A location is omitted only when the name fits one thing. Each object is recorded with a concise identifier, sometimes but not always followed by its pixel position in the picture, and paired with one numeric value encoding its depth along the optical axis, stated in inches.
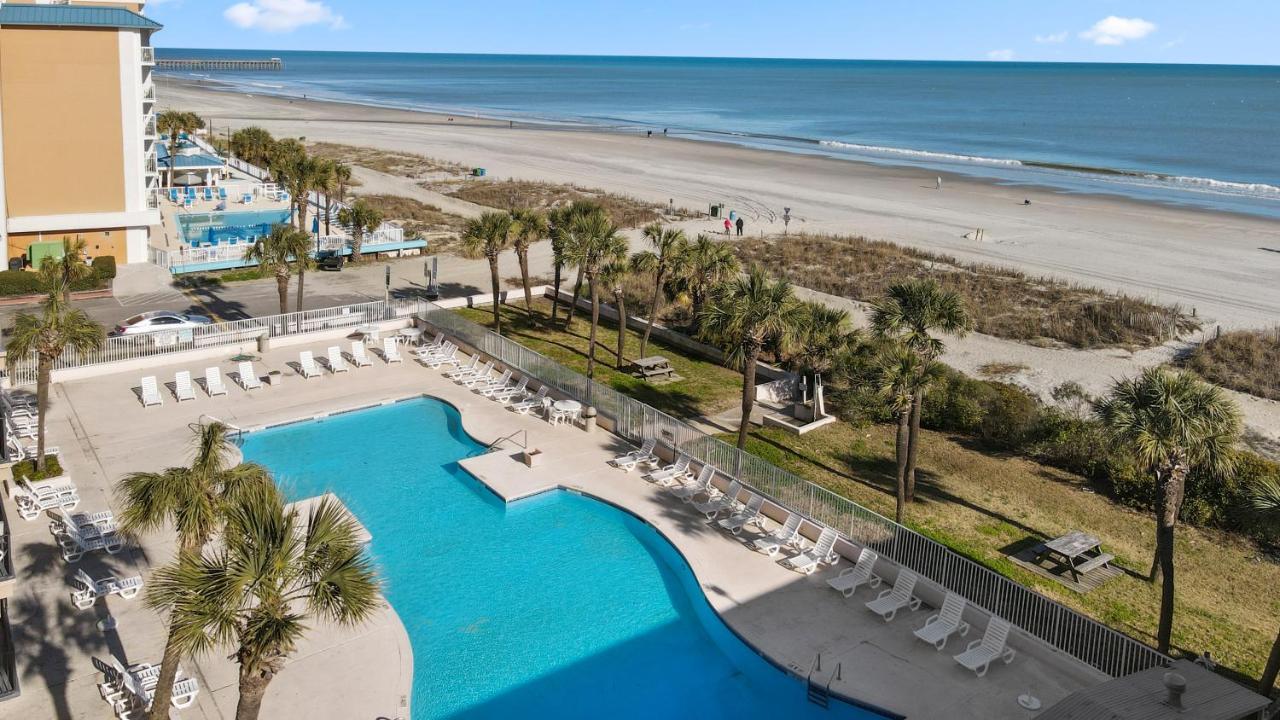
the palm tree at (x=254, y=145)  2605.8
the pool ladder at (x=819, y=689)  563.5
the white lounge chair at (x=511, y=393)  1040.8
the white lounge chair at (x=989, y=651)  585.0
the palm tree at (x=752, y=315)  823.1
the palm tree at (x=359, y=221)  1694.1
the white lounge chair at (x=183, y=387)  1002.1
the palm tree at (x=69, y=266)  1095.2
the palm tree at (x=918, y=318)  783.7
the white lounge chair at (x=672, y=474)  843.4
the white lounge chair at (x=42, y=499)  729.0
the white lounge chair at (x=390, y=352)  1154.7
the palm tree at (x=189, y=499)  442.0
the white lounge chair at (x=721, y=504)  780.6
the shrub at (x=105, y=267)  1450.5
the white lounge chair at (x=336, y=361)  1114.7
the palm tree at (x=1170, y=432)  598.9
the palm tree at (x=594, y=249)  1105.4
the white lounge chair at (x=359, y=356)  1133.7
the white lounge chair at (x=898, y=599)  641.6
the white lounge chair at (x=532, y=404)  1011.9
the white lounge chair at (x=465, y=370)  1107.3
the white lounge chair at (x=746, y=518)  754.8
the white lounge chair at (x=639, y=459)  869.8
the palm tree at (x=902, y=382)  742.5
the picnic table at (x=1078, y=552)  710.5
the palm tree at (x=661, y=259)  1144.2
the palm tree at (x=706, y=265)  1139.9
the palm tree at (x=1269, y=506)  512.7
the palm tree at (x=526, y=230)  1263.5
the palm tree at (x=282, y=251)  1177.4
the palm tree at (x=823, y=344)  1058.1
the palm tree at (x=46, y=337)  786.8
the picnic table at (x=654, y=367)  1151.0
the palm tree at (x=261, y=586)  377.7
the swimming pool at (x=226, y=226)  1878.7
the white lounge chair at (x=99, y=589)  613.9
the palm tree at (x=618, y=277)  1142.3
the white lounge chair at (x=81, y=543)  669.3
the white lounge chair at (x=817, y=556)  697.6
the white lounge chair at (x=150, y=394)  979.3
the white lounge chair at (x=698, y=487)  808.9
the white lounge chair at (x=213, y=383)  1023.0
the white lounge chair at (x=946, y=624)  609.3
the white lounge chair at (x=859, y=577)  669.3
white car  1173.1
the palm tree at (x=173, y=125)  2425.0
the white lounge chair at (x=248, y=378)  1047.6
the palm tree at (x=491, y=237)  1238.3
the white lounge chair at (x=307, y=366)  1091.9
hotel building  1448.1
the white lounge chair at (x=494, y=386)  1058.3
